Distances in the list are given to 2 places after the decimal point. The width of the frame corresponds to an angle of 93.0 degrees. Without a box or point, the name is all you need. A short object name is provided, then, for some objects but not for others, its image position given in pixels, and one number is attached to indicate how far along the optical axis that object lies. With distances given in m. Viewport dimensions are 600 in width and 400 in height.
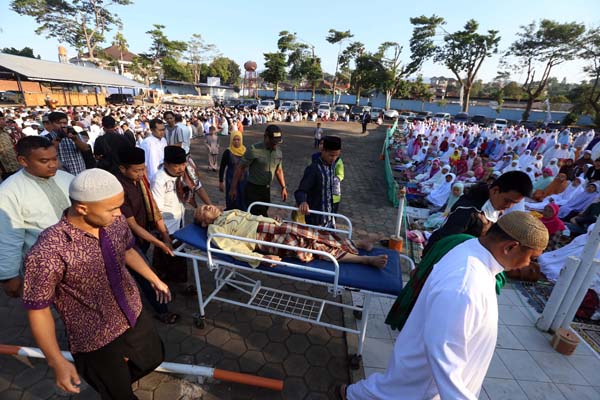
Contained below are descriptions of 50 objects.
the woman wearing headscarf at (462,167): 10.06
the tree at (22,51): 48.18
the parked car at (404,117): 31.00
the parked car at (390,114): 34.84
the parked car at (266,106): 33.25
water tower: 57.22
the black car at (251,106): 35.82
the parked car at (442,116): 34.26
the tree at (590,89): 31.05
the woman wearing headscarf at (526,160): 10.99
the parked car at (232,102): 41.95
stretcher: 2.58
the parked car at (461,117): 34.24
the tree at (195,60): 58.59
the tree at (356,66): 44.12
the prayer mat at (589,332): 3.44
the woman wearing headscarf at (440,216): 5.82
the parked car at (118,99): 34.04
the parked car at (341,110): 35.91
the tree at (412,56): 39.38
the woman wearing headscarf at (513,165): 9.75
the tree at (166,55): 47.84
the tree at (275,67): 44.69
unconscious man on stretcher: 2.94
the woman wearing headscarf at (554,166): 9.76
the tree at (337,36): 44.19
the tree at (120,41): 42.79
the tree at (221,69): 63.19
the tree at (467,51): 35.56
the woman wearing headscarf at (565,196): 7.20
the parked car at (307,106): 38.75
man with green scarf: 1.38
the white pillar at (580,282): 3.14
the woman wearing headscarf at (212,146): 9.84
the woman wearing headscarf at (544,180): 8.36
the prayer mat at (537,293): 3.87
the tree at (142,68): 46.16
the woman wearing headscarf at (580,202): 6.88
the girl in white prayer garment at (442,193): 7.66
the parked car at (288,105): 38.70
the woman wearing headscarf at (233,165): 4.91
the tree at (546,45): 31.88
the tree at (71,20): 37.56
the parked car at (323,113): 33.28
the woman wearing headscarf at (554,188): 7.71
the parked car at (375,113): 34.50
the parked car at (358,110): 37.00
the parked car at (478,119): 36.22
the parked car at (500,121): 32.25
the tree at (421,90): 47.03
